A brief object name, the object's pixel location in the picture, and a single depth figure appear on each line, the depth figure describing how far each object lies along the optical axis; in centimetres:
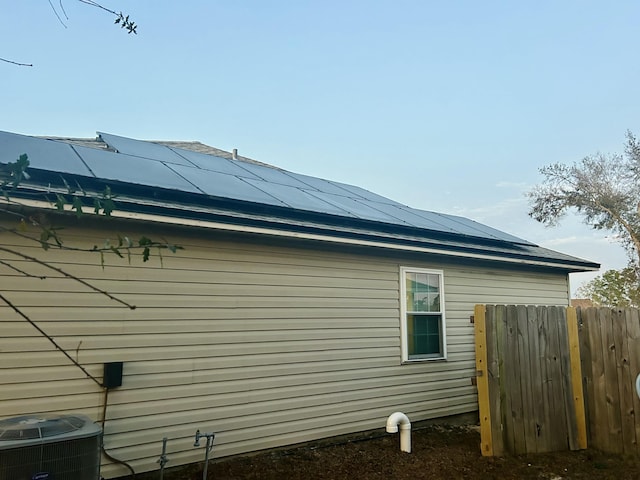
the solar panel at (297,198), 564
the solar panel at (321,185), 776
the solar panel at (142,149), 624
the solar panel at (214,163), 671
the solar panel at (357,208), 624
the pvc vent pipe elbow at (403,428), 513
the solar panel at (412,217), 684
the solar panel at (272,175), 719
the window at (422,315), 629
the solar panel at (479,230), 780
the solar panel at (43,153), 423
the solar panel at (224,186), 510
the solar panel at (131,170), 459
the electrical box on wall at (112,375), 403
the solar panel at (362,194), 834
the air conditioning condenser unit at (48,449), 260
